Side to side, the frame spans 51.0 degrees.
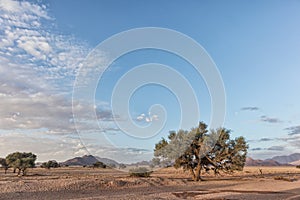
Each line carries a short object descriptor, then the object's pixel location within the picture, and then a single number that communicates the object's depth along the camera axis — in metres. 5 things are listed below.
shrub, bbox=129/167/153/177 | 45.38
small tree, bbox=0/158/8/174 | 64.24
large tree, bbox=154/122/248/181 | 42.31
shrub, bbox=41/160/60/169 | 92.40
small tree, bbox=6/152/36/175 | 55.62
